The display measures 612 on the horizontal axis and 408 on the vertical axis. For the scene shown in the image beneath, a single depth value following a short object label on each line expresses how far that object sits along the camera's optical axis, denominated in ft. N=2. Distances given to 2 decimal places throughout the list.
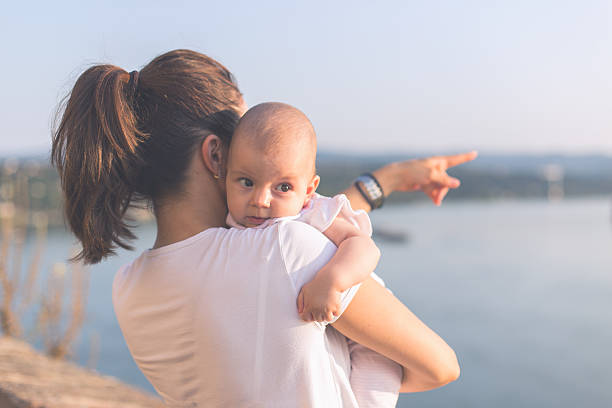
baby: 3.00
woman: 2.57
